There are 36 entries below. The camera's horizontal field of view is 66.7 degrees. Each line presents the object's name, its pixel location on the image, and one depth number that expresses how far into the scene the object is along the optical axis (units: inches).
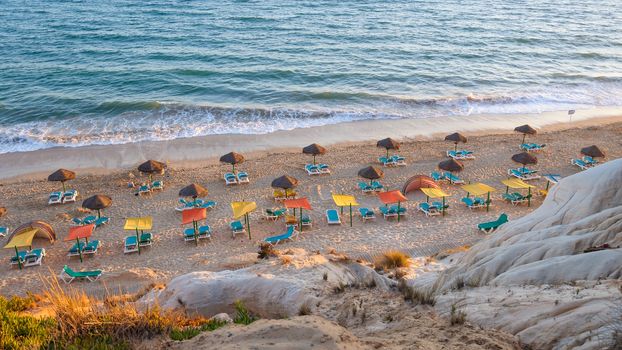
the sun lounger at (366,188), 806.5
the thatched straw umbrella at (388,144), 920.9
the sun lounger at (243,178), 847.1
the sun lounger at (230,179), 841.1
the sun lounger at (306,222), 687.1
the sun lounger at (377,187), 807.7
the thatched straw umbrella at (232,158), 848.3
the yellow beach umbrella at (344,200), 681.6
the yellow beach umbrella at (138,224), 621.8
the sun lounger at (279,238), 637.9
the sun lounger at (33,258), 602.9
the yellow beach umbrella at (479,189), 718.5
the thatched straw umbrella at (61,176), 778.1
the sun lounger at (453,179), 834.2
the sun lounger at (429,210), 721.6
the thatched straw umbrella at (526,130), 984.3
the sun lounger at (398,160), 918.4
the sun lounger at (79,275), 557.3
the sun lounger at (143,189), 804.0
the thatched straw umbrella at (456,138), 947.3
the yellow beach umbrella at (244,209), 655.8
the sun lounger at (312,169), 876.0
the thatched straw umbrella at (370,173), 781.9
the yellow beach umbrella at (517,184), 735.1
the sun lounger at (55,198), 776.3
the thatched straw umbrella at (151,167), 812.0
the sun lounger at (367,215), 709.9
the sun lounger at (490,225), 653.3
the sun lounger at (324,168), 879.1
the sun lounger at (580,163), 877.8
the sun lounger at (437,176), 848.3
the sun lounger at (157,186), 818.2
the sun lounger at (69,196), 783.7
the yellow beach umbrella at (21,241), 579.8
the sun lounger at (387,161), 917.2
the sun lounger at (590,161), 887.5
